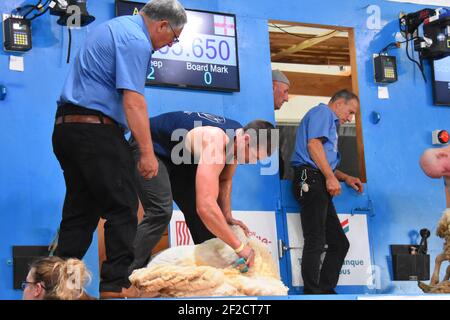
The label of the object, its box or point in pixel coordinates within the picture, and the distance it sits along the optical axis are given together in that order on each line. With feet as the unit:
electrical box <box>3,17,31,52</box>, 19.71
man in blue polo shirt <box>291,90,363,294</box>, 21.72
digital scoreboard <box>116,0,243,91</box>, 21.91
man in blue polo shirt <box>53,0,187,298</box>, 13.71
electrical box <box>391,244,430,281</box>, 24.48
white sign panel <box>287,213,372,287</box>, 23.34
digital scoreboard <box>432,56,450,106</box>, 26.16
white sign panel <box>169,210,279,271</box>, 22.58
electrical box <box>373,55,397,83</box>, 25.22
